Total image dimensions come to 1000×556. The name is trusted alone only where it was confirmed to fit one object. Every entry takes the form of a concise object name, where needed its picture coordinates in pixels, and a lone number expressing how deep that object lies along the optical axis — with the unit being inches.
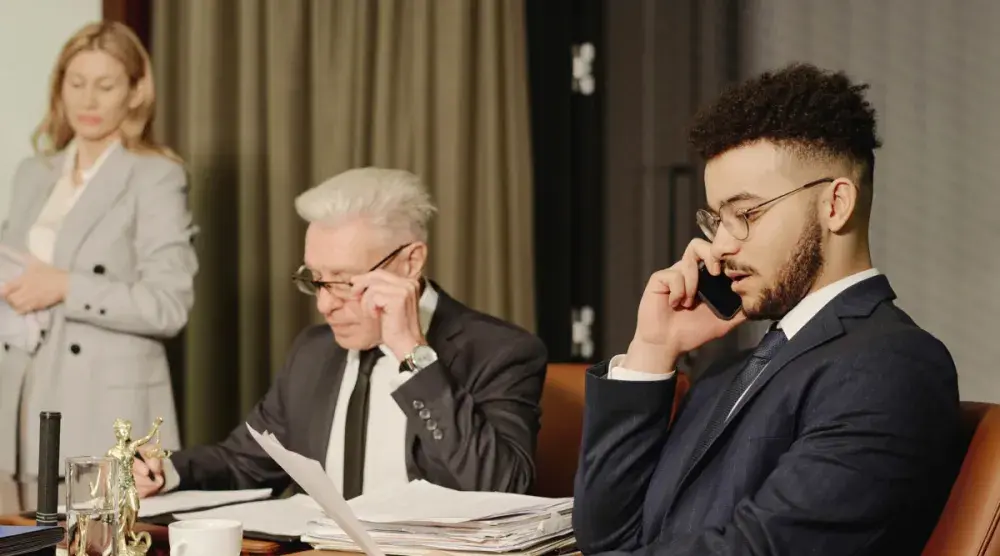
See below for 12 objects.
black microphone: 165.5
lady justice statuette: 163.9
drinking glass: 162.5
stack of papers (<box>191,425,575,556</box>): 160.7
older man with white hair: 183.8
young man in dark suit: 161.1
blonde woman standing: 210.9
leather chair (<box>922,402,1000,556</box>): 159.4
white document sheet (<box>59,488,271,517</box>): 176.4
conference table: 167.8
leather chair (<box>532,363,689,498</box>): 190.7
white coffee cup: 163.5
